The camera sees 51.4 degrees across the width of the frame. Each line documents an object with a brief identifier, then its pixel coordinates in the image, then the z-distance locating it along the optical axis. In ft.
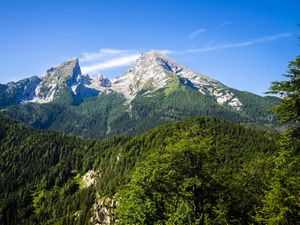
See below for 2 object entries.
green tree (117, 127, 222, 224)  127.65
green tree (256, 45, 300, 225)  116.16
